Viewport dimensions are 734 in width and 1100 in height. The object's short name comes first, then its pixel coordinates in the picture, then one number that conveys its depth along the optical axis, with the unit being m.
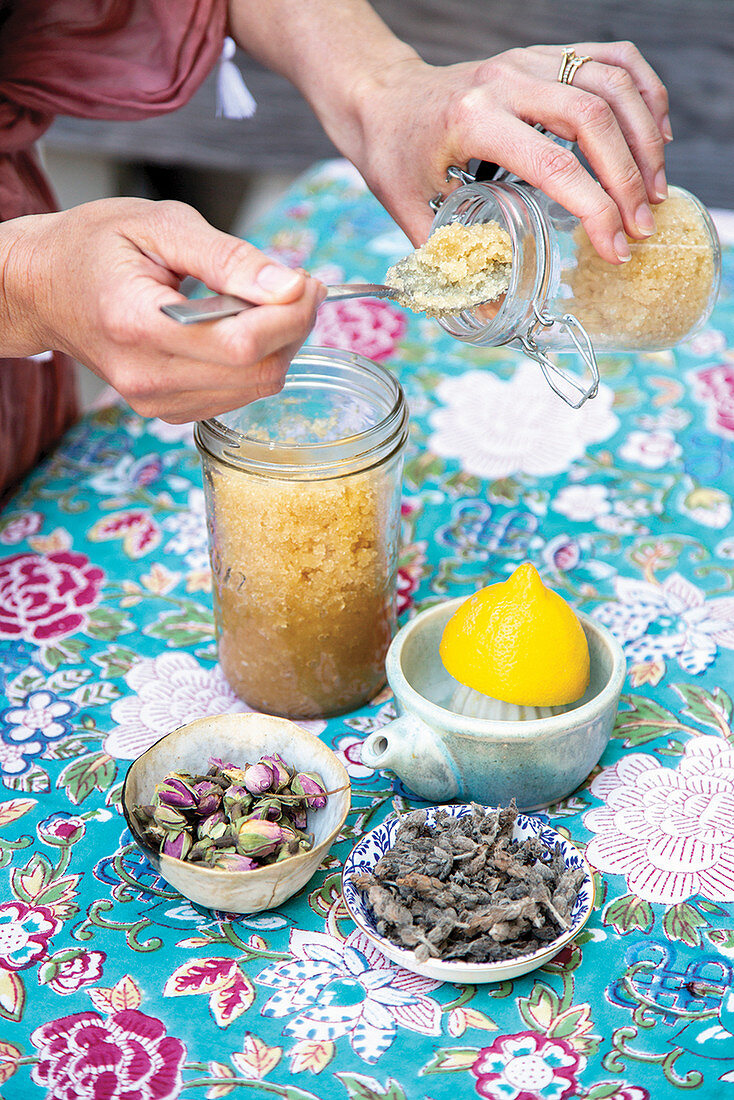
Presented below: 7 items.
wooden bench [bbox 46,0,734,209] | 2.15
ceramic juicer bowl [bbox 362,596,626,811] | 0.69
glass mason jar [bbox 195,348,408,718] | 0.76
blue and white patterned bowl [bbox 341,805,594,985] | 0.60
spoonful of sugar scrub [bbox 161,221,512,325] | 0.78
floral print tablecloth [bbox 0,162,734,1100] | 0.59
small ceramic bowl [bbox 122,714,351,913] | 0.62
